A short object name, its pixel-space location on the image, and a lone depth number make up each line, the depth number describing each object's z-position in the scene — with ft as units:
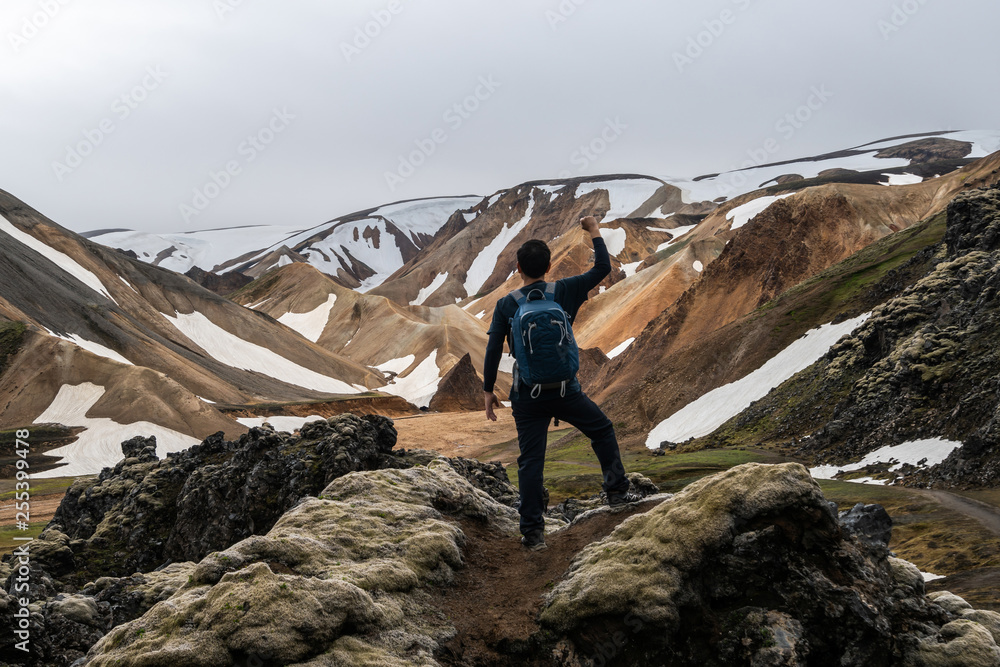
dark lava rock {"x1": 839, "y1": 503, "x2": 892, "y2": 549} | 32.81
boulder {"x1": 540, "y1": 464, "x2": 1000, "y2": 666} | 19.70
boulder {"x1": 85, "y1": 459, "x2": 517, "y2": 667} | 18.76
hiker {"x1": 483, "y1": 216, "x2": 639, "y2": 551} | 26.27
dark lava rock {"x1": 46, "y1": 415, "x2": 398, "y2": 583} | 46.78
